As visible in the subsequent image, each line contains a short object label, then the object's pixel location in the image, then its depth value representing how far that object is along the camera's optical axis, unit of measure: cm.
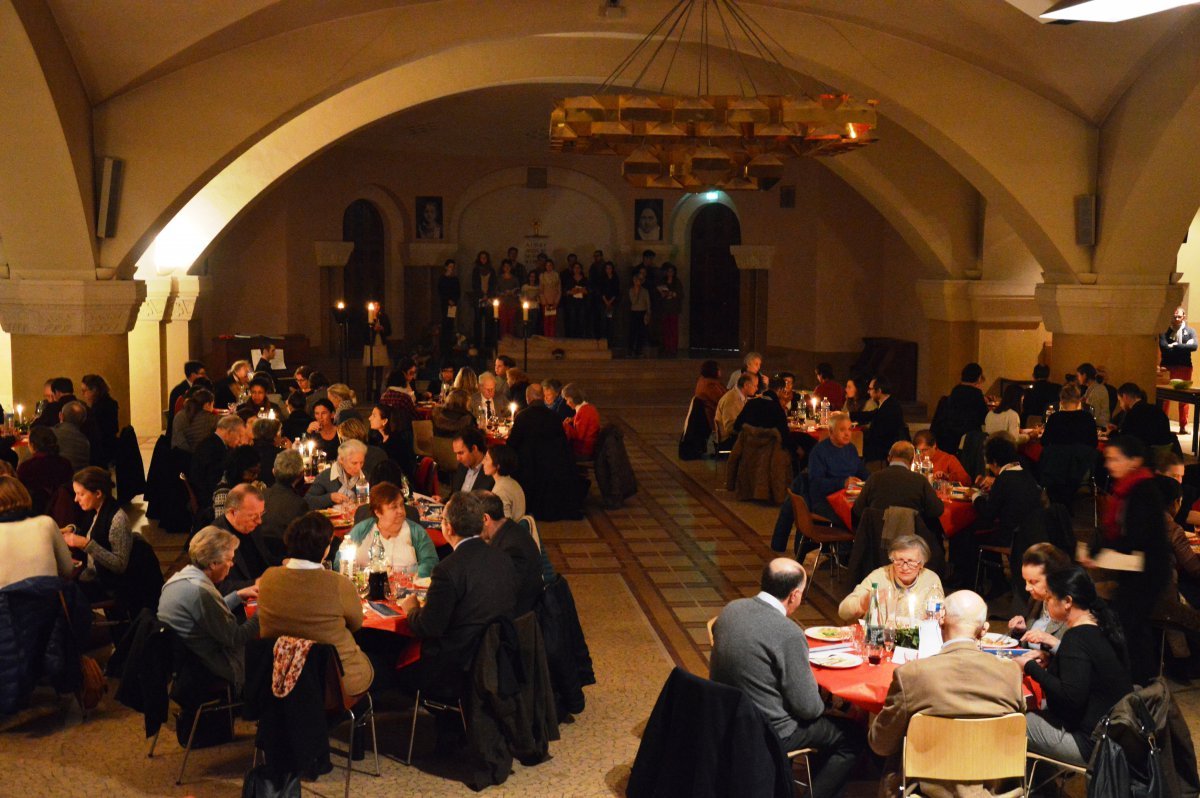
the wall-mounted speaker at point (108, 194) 1152
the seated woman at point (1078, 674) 512
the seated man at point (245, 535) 653
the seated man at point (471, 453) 848
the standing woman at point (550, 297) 2164
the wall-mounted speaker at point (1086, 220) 1309
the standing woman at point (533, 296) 2131
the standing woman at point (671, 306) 2225
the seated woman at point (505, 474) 824
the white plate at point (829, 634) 583
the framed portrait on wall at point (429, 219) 2286
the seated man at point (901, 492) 813
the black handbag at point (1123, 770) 479
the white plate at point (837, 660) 551
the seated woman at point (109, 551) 689
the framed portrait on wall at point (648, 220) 2348
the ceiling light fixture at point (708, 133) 861
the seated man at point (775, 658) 507
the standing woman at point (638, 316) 2159
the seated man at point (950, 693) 475
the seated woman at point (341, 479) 837
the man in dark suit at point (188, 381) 1232
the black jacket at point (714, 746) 479
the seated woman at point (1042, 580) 543
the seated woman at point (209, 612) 577
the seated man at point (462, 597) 580
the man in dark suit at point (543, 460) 1127
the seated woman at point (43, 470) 823
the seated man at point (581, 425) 1205
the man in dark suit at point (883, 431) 1163
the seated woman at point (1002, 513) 771
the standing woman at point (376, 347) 1888
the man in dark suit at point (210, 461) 917
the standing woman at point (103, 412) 1086
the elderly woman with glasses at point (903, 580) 598
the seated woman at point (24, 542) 637
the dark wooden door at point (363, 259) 2273
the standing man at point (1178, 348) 1778
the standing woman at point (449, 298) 2161
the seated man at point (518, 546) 621
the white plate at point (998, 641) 565
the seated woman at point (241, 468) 805
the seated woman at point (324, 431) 989
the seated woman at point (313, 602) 548
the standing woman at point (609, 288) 2216
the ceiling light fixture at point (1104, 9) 503
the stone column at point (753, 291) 2178
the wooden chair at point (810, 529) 879
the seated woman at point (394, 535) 679
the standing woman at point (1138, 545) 627
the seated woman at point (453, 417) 1123
